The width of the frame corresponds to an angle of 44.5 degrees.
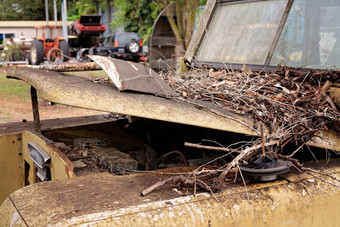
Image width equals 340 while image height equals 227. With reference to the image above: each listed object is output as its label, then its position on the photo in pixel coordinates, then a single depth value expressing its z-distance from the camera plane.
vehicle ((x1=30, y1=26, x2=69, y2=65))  18.97
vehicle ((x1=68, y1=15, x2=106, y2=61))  23.41
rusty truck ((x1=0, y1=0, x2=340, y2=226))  1.62
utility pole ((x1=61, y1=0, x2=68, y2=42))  20.94
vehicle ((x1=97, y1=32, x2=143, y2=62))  20.02
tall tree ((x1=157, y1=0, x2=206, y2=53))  9.59
